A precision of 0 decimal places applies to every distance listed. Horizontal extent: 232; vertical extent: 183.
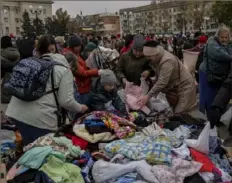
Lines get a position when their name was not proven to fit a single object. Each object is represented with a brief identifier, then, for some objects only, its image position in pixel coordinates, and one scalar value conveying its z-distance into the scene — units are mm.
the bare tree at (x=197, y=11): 40856
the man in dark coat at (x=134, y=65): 3760
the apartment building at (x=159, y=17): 48555
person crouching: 2969
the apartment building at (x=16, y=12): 59101
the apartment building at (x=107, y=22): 52992
